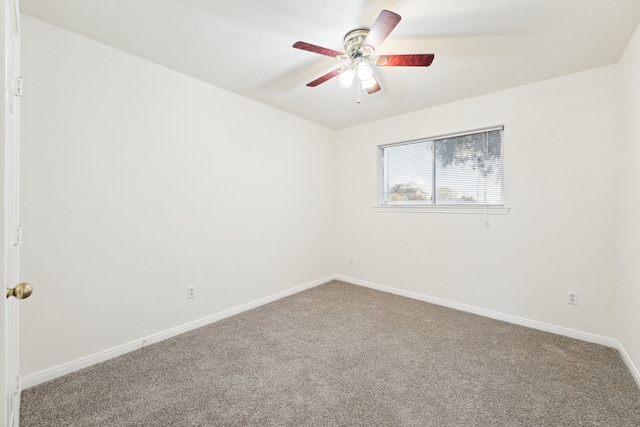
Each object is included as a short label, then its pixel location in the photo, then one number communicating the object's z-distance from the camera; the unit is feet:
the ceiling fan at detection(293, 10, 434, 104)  5.09
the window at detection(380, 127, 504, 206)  9.68
